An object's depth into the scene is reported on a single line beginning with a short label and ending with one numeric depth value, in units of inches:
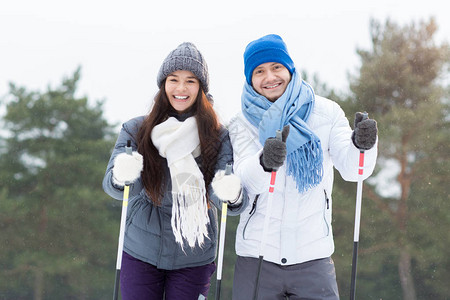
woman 101.3
